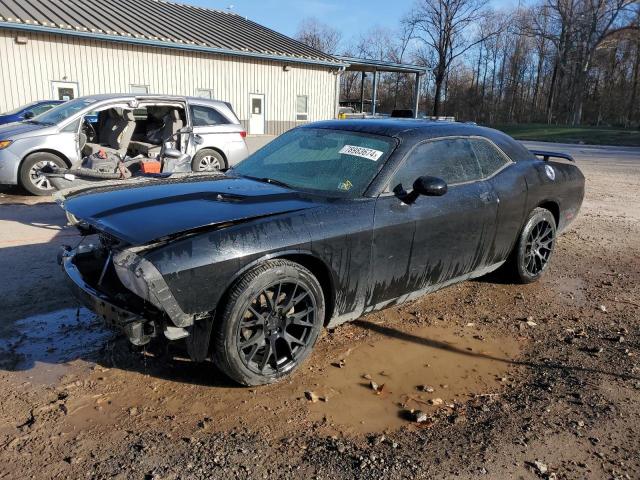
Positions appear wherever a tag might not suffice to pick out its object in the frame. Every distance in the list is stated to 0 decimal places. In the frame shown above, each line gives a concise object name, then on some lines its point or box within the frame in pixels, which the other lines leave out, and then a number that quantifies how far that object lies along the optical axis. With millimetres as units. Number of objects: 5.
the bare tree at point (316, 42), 62844
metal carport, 26141
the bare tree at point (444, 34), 47828
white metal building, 16422
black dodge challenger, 2850
